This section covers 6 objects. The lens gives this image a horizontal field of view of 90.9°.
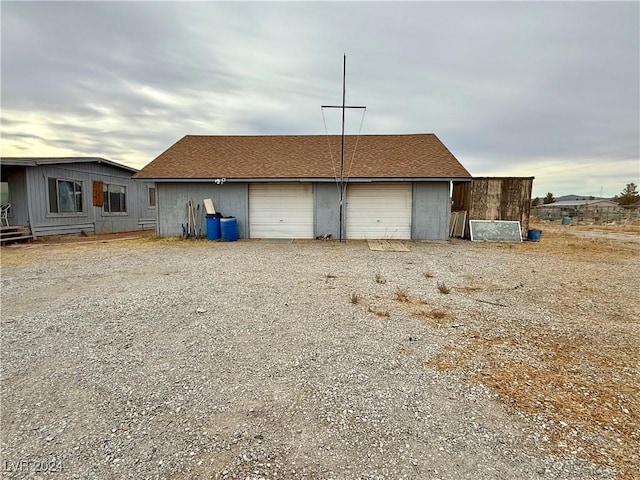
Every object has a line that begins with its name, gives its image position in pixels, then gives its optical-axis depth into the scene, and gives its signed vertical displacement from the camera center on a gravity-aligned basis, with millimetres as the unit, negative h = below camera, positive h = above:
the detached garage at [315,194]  12578 +678
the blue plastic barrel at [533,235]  13250 -914
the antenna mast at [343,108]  11484 +3916
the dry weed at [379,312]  4496 -1466
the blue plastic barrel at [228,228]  12359 -708
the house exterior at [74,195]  11797 +564
